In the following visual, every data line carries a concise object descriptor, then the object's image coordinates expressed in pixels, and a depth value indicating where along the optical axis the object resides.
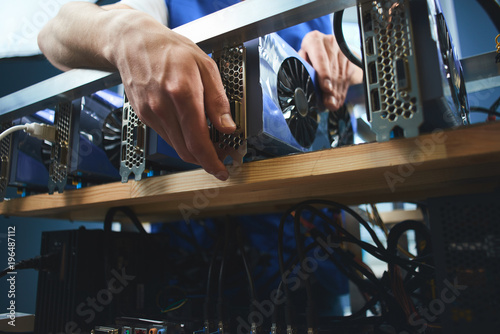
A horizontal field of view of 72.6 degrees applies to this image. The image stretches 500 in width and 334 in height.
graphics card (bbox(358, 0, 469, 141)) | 0.35
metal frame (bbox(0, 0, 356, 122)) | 0.43
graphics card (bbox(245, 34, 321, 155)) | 0.46
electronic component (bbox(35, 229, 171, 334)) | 0.65
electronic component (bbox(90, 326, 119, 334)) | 0.55
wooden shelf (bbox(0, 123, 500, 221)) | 0.36
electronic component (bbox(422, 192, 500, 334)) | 0.37
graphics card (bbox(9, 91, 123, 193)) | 0.65
